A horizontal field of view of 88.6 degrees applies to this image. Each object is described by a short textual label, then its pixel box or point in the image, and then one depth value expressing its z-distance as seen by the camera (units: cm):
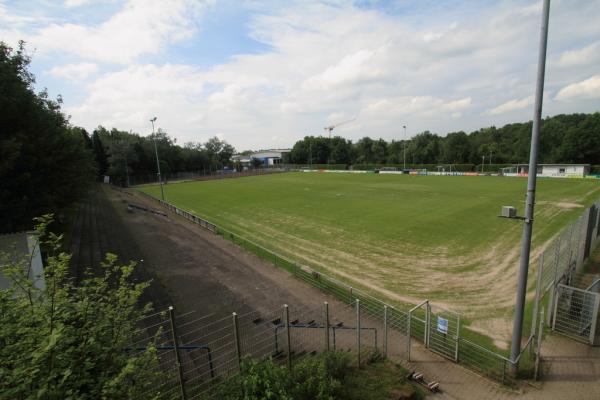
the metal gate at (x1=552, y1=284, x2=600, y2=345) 998
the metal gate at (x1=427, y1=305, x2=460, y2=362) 991
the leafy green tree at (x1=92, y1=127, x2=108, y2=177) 8250
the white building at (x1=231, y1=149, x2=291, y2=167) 16323
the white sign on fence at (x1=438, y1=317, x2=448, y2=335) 991
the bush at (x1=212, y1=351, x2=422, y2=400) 590
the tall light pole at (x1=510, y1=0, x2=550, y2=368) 758
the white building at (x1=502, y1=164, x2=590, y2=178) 6372
